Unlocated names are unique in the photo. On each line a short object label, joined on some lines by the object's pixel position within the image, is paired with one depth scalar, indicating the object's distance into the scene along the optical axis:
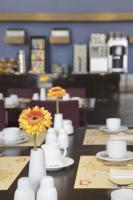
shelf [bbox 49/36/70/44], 6.03
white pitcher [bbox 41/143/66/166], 1.69
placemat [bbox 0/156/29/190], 1.55
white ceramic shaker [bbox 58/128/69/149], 2.01
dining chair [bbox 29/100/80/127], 3.26
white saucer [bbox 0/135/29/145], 2.15
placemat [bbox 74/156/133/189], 1.50
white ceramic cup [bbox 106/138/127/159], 1.81
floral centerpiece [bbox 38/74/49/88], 5.48
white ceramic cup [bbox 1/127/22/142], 2.19
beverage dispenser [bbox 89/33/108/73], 5.84
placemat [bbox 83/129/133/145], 2.16
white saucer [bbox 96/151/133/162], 1.77
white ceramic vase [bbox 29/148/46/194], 1.45
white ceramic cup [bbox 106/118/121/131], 2.44
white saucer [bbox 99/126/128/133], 2.40
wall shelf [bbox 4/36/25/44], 6.07
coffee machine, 5.82
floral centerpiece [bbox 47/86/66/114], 2.38
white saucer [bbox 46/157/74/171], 1.66
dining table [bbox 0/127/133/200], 1.40
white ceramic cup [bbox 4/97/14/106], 3.81
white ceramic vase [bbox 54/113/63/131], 2.32
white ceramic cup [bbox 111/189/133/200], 1.30
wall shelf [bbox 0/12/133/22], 5.96
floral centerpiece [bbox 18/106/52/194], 1.41
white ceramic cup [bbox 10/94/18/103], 3.92
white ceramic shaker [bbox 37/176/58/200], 1.28
